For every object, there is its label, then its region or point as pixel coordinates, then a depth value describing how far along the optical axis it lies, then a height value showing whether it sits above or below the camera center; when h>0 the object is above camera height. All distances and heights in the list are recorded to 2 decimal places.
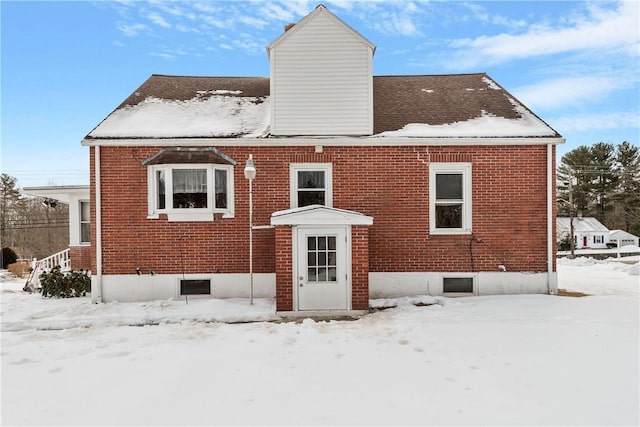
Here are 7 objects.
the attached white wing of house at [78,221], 13.20 -0.16
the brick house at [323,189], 10.10 +0.69
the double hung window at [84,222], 13.40 -0.20
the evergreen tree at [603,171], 49.53 +5.26
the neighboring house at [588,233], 52.34 -2.91
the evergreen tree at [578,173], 50.25 +5.08
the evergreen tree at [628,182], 47.90 +3.72
